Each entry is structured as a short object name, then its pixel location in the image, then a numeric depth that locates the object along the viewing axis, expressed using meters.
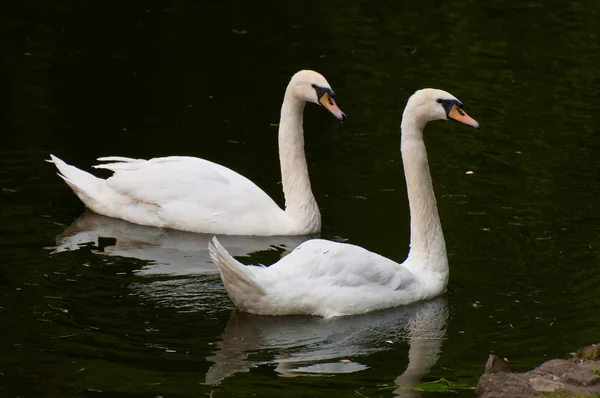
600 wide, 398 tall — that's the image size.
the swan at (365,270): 19.62
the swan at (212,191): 24.83
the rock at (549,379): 15.34
